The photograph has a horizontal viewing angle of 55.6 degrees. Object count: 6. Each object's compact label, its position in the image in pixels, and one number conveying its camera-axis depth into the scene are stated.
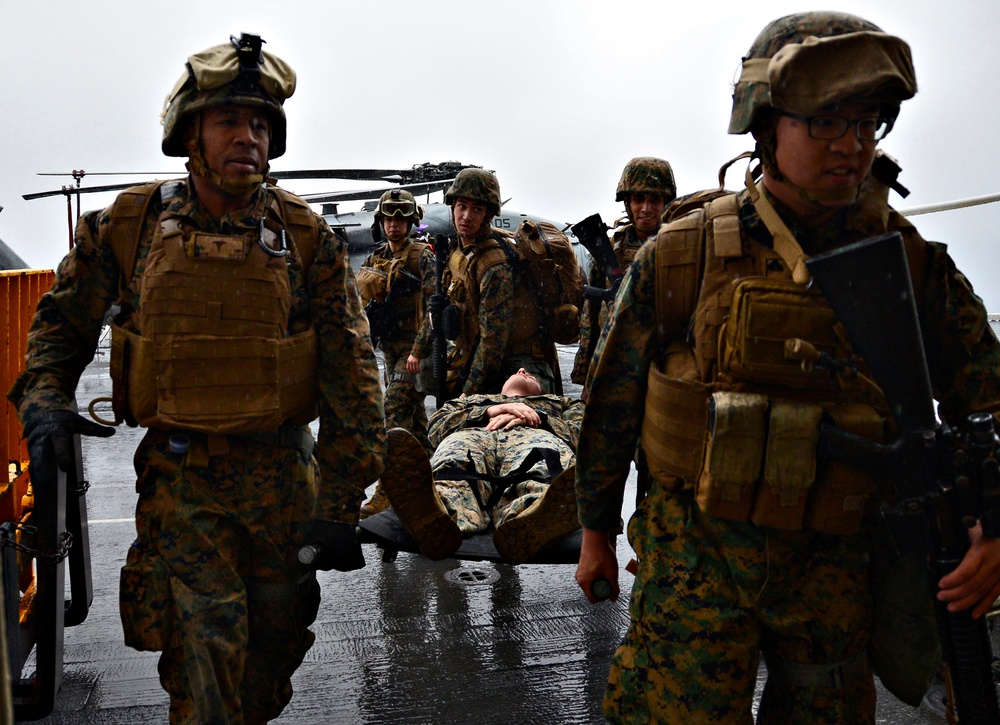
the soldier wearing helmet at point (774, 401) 1.90
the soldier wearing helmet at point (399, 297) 6.60
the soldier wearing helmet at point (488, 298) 5.31
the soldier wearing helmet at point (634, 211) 5.53
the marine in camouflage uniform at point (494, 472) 3.25
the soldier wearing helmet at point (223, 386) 2.46
